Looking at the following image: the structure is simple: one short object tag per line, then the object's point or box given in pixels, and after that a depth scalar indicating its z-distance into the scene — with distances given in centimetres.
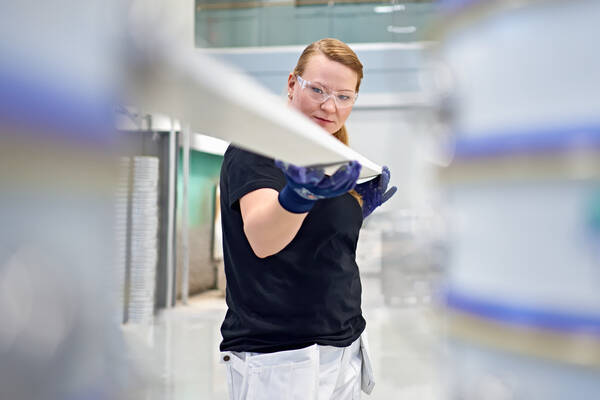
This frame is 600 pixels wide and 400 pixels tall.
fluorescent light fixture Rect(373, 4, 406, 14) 641
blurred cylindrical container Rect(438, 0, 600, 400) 97
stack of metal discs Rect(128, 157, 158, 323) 485
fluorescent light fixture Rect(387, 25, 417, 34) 417
